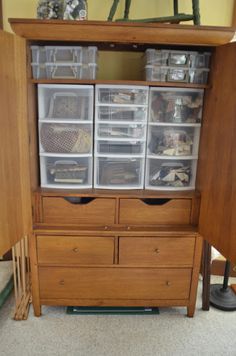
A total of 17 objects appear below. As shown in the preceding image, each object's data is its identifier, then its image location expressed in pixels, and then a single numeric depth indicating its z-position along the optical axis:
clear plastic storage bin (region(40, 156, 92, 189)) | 1.54
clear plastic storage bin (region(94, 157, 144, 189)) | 1.55
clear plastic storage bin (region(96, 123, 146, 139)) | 1.49
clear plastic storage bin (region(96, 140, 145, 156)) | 1.51
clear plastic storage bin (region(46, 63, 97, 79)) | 1.40
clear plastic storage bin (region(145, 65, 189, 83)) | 1.42
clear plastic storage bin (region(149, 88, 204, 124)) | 1.49
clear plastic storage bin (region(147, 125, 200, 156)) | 1.53
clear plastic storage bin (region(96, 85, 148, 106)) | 1.45
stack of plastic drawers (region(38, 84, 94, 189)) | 1.47
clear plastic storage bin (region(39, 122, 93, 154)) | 1.49
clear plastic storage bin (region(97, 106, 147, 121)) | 1.47
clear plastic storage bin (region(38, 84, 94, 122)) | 1.47
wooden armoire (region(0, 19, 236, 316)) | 1.23
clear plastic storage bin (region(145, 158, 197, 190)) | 1.57
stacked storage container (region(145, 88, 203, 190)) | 1.49
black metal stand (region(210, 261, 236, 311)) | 1.75
